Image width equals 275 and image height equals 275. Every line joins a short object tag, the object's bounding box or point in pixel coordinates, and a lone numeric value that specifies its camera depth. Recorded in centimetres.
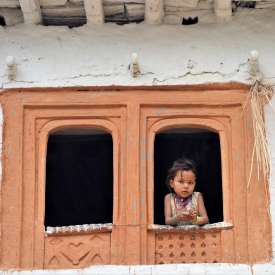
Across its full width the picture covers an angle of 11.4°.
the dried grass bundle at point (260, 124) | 868
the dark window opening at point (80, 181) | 1015
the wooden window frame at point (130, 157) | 859
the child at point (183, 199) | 874
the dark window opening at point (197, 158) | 1002
